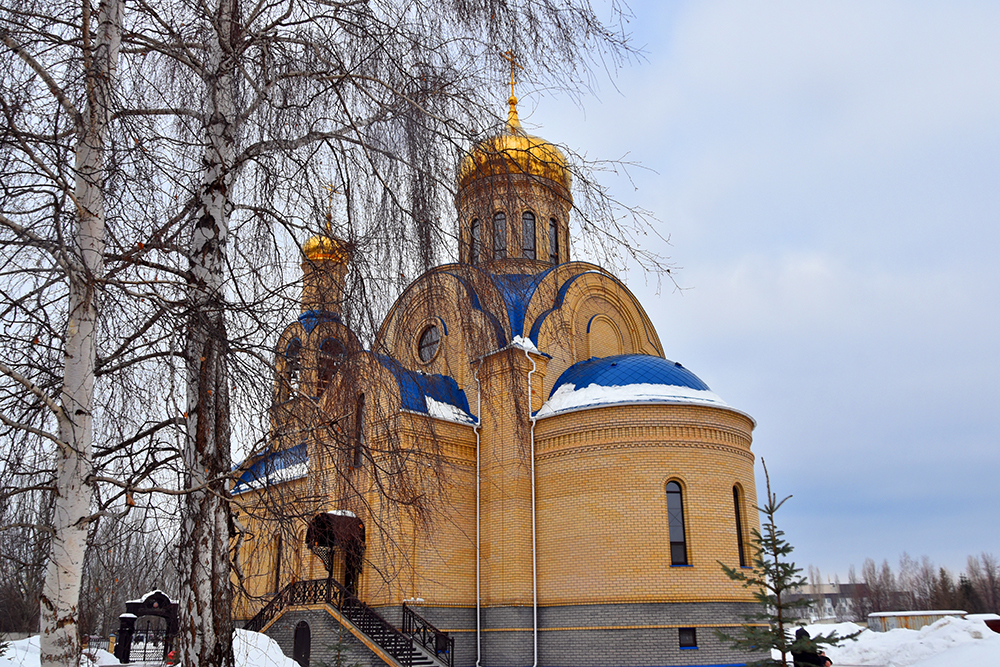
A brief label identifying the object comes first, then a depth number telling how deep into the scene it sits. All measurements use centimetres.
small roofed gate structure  1488
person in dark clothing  619
